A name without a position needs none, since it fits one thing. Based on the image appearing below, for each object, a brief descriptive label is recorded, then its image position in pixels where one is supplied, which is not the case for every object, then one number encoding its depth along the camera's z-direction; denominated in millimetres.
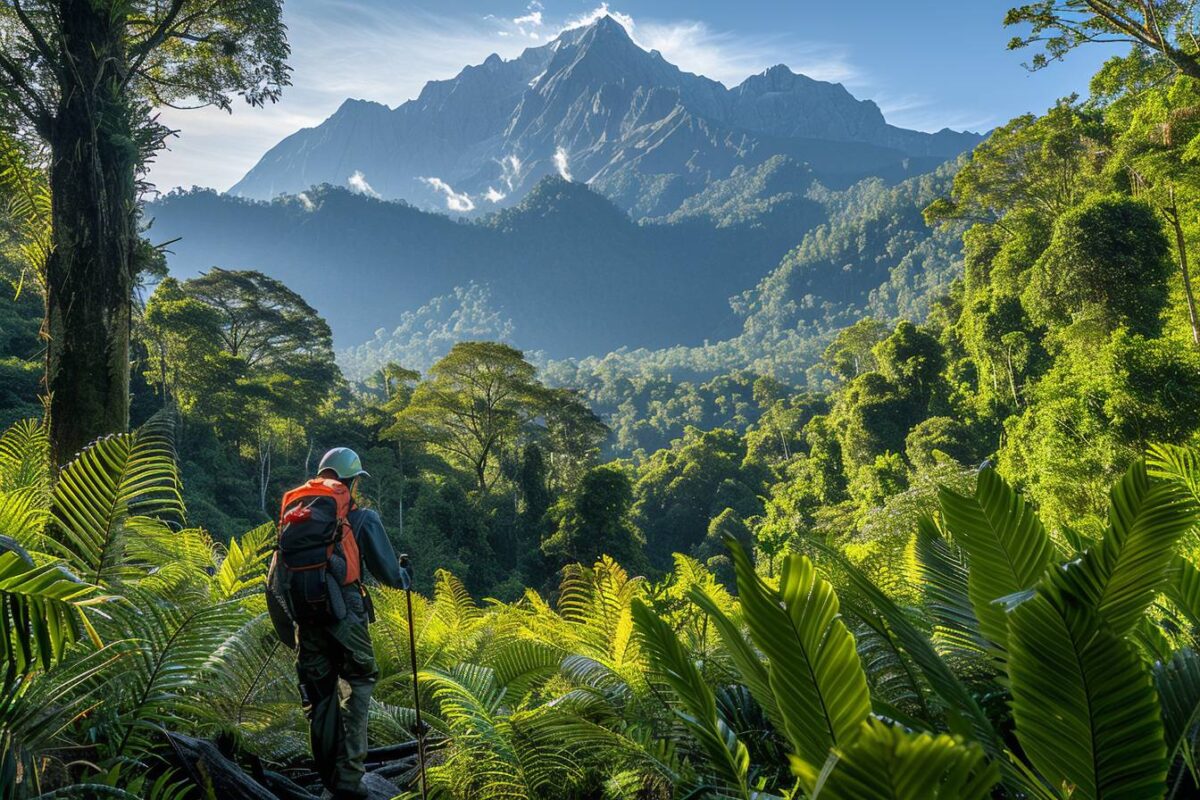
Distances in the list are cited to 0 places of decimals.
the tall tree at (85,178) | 3977
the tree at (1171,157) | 14625
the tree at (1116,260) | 16797
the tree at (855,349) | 43625
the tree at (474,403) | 26641
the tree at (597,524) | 23391
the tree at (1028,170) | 23344
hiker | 2732
